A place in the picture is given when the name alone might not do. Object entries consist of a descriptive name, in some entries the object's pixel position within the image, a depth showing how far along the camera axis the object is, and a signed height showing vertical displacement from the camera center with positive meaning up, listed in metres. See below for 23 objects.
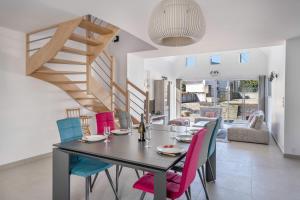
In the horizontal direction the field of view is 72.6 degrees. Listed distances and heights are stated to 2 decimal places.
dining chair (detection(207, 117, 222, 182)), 2.65 -0.58
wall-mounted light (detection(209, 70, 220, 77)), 9.85 +1.18
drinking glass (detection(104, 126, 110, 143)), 2.45 -0.43
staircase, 3.35 +0.72
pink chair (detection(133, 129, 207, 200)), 1.73 -0.73
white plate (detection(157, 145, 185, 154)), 1.87 -0.49
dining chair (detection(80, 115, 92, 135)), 5.03 -0.69
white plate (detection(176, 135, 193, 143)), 2.36 -0.48
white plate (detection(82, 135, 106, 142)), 2.33 -0.48
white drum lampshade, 1.82 +0.70
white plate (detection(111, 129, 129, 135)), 2.79 -0.48
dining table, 1.61 -0.53
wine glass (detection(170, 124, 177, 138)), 2.66 -0.49
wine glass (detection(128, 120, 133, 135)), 2.89 -0.46
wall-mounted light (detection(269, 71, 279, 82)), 5.62 +0.62
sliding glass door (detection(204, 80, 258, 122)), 9.95 +0.01
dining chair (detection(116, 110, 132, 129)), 3.37 -0.37
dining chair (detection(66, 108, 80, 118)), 4.82 -0.36
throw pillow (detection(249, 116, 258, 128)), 5.86 -0.72
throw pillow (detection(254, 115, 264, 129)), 5.78 -0.71
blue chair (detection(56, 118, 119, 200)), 2.24 -0.78
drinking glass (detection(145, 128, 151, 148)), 2.18 -0.48
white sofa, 5.59 -1.00
